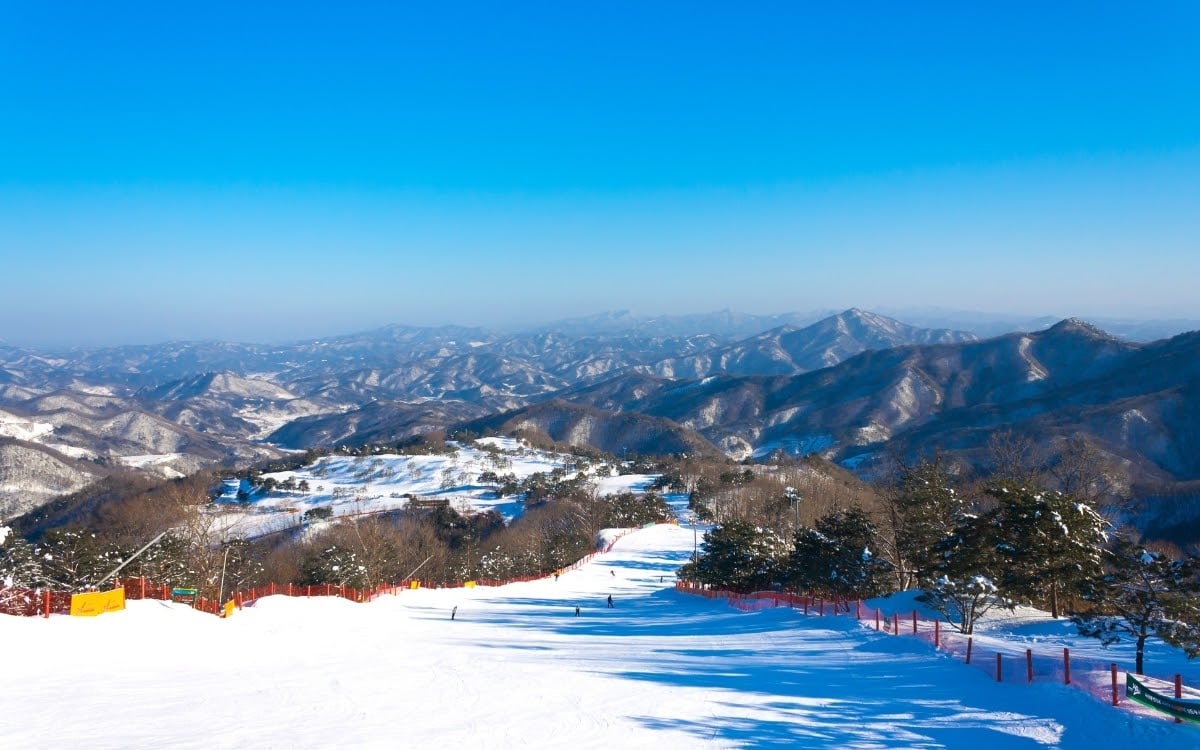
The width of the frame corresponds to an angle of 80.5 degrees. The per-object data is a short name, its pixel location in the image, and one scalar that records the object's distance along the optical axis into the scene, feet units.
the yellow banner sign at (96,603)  62.85
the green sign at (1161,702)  37.70
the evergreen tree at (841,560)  94.07
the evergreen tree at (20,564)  93.94
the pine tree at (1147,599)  46.03
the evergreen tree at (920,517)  88.74
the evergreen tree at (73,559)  104.83
